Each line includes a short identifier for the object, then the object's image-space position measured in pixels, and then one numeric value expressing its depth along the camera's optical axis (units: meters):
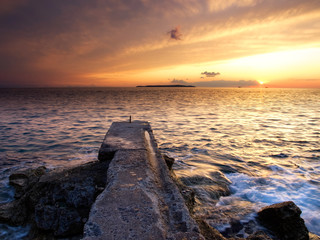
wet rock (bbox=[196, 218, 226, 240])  2.56
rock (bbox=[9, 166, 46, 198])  4.68
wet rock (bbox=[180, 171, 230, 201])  5.14
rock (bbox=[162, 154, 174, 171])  5.43
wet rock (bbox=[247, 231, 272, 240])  3.05
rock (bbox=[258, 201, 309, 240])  3.47
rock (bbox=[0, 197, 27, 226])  3.60
